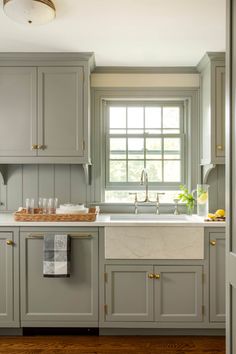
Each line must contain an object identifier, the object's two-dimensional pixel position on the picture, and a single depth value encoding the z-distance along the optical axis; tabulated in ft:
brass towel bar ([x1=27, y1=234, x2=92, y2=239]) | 9.33
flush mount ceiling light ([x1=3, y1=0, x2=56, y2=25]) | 6.82
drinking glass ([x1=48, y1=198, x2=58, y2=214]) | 9.99
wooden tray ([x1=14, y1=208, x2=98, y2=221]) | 9.46
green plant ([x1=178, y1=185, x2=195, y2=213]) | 10.89
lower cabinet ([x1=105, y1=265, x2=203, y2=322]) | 9.36
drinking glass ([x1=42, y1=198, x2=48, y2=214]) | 10.05
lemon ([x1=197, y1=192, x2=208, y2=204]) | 10.36
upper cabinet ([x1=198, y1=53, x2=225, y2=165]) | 10.03
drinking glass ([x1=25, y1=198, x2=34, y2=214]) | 9.93
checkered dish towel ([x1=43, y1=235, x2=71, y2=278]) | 9.16
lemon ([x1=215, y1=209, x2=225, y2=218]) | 9.80
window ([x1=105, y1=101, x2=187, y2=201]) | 11.67
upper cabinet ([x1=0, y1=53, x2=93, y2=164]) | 10.13
